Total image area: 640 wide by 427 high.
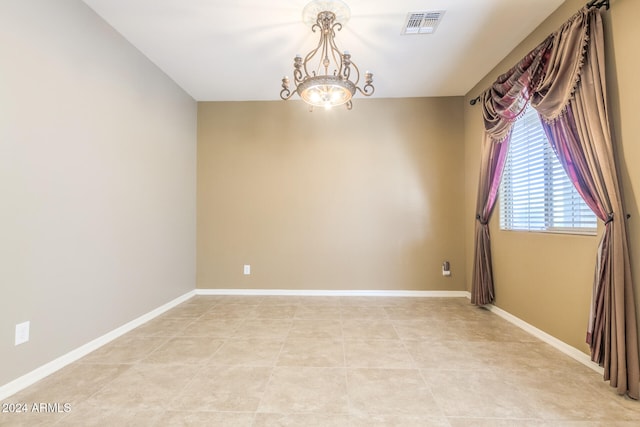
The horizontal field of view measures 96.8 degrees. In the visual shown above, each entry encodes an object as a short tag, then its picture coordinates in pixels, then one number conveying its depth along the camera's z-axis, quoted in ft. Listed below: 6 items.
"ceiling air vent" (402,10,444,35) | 7.38
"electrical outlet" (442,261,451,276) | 12.31
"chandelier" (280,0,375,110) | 6.36
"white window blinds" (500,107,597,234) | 7.02
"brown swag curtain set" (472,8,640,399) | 5.31
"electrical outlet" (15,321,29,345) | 5.61
